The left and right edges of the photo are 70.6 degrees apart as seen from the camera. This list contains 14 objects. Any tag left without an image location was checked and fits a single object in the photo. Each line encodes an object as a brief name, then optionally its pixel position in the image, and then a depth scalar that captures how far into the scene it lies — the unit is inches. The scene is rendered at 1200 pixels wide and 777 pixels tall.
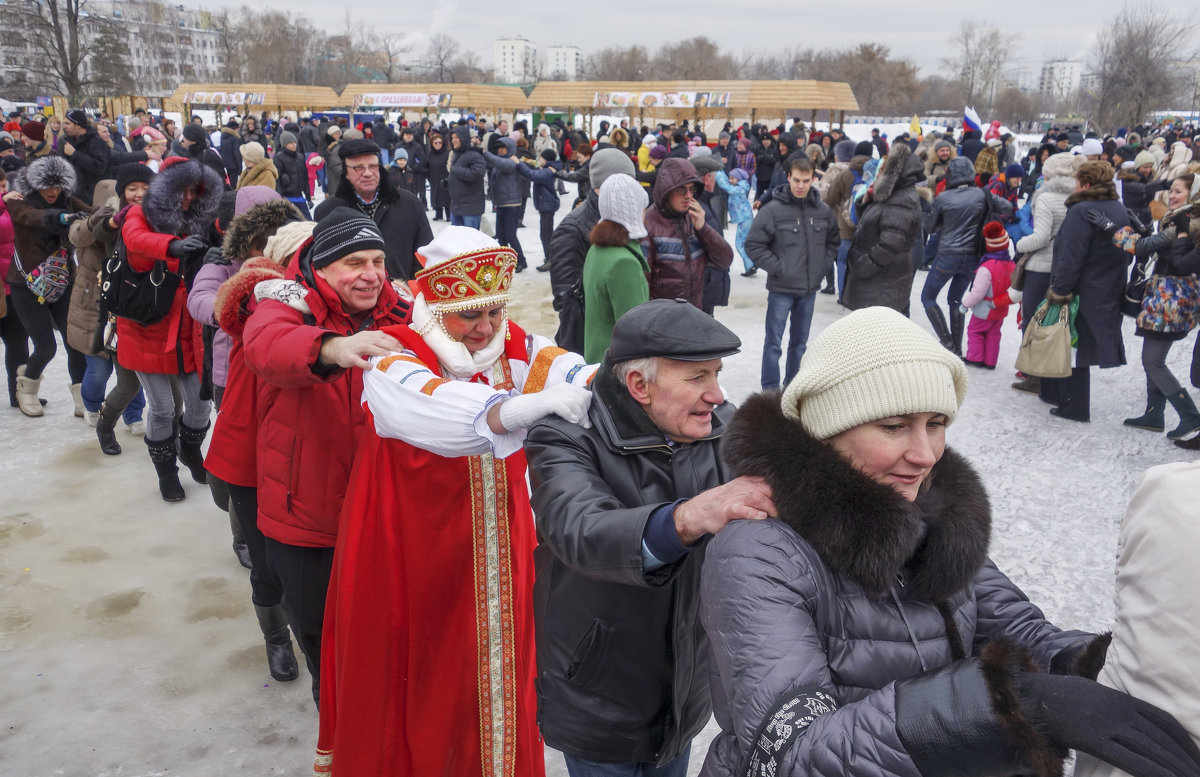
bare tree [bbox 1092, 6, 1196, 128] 1363.2
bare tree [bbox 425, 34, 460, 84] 3550.7
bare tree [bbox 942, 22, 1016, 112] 2342.5
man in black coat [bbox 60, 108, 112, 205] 401.1
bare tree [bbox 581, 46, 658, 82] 3408.0
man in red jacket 103.7
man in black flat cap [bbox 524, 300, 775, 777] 70.1
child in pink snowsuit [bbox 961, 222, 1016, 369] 278.2
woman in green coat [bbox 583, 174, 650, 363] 173.0
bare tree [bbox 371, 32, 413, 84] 3649.6
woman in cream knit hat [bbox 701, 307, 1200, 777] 41.4
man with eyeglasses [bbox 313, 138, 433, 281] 187.8
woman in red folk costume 94.0
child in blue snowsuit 445.1
